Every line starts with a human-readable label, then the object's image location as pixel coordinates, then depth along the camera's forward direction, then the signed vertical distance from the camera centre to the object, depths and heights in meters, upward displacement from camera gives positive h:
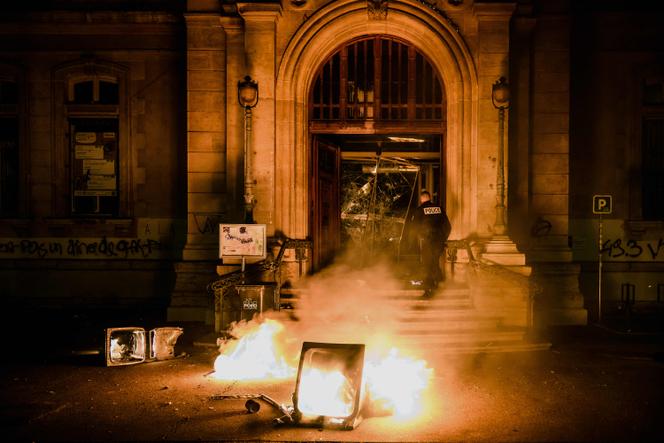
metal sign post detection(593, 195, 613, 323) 12.28 +0.07
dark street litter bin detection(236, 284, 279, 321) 10.35 -1.61
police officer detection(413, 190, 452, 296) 11.33 -0.51
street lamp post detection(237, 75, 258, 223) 11.68 +1.57
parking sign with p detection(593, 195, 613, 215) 12.28 +0.07
